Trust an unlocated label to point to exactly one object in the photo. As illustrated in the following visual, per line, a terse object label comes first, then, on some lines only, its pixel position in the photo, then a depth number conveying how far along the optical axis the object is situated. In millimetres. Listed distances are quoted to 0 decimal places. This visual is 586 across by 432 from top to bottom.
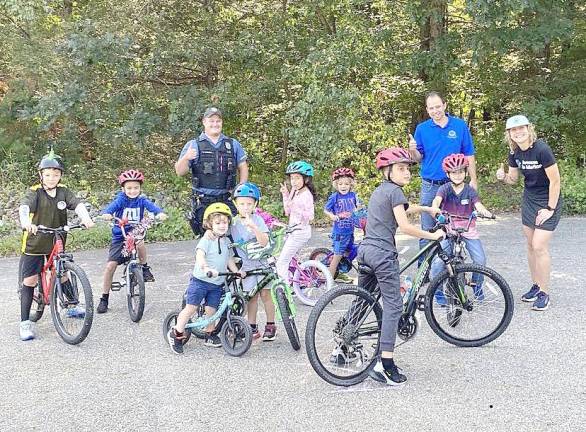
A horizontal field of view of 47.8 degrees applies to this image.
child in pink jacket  6600
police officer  6496
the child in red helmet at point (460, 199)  5930
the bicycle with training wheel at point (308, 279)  6898
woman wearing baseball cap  6066
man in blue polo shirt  6488
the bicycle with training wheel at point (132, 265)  6309
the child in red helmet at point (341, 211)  7031
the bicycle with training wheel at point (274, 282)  5152
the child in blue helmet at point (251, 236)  5441
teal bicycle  5316
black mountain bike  4660
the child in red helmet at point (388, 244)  4652
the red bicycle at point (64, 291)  5746
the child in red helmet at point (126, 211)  6574
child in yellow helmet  5284
